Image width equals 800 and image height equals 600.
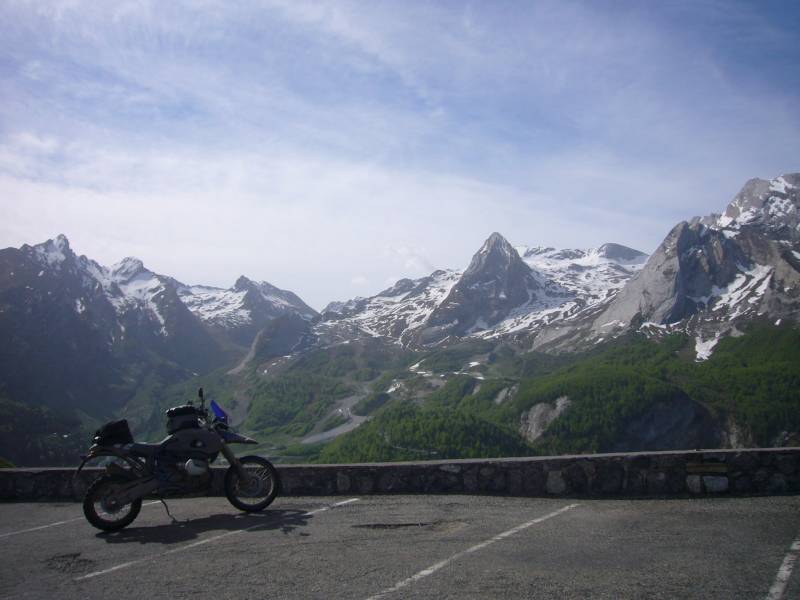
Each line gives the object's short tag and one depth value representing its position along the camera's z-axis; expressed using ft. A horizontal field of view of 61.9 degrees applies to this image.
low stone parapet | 40.55
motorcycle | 36.37
